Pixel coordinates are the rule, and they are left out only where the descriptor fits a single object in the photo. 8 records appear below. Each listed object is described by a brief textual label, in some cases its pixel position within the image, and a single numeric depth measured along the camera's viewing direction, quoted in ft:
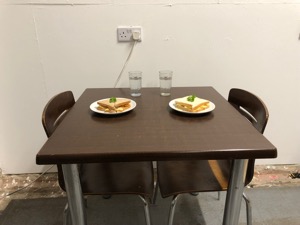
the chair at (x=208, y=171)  3.37
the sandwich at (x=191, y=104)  3.29
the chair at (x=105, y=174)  3.36
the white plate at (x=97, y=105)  3.29
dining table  2.42
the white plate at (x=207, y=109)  3.29
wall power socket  4.80
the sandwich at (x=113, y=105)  3.32
